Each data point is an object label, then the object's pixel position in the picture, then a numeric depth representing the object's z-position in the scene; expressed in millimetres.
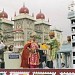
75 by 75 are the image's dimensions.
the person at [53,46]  11111
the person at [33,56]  8102
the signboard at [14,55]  8488
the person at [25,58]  8109
